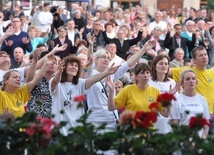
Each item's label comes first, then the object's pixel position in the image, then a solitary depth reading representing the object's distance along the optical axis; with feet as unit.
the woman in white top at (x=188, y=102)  42.54
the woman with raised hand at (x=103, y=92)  45.39
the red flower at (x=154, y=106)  33.45
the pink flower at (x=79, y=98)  33.99
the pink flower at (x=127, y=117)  32.91
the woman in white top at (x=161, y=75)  46.82
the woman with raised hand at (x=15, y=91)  43.53
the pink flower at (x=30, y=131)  31.89
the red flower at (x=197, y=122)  33.12
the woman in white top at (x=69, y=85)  42.84
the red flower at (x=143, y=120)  32.70
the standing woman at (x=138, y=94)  43.05
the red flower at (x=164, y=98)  33.66
